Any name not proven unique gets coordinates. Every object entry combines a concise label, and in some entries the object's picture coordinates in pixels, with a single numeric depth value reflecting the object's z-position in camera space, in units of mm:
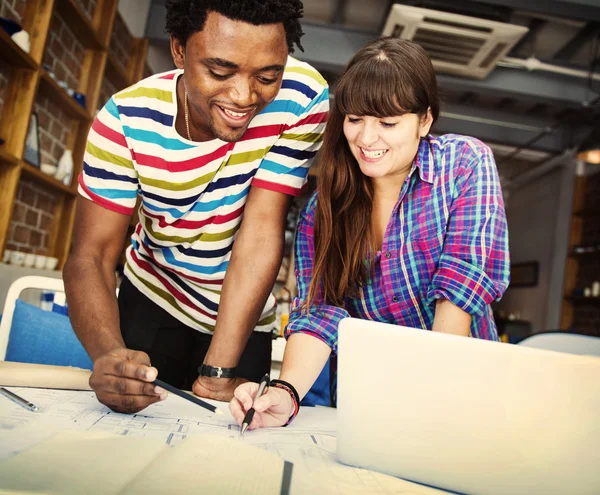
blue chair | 1540
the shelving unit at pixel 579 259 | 7180
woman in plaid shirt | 1194
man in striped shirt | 1138
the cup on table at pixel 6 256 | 3092
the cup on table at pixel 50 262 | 3476
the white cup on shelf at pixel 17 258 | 3143
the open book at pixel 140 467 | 531
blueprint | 646
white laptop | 610
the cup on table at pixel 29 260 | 3243
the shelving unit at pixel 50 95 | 2977
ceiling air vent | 4387
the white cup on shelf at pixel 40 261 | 3348
